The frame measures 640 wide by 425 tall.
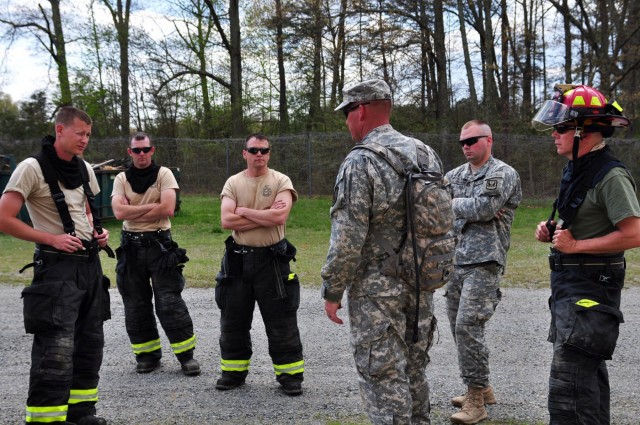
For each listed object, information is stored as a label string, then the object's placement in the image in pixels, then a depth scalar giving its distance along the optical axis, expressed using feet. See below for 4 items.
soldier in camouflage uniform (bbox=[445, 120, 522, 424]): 13.85
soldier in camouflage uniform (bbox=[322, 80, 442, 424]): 10.43
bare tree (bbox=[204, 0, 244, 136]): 87.97
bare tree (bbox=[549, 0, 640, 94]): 79.82
